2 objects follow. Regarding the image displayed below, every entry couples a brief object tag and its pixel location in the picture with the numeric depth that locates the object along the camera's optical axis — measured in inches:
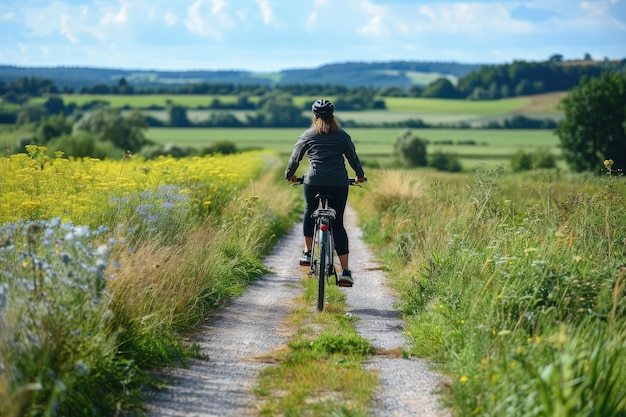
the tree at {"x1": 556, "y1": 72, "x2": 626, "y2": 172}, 2711.9
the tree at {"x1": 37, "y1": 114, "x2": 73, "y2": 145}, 3241.6
